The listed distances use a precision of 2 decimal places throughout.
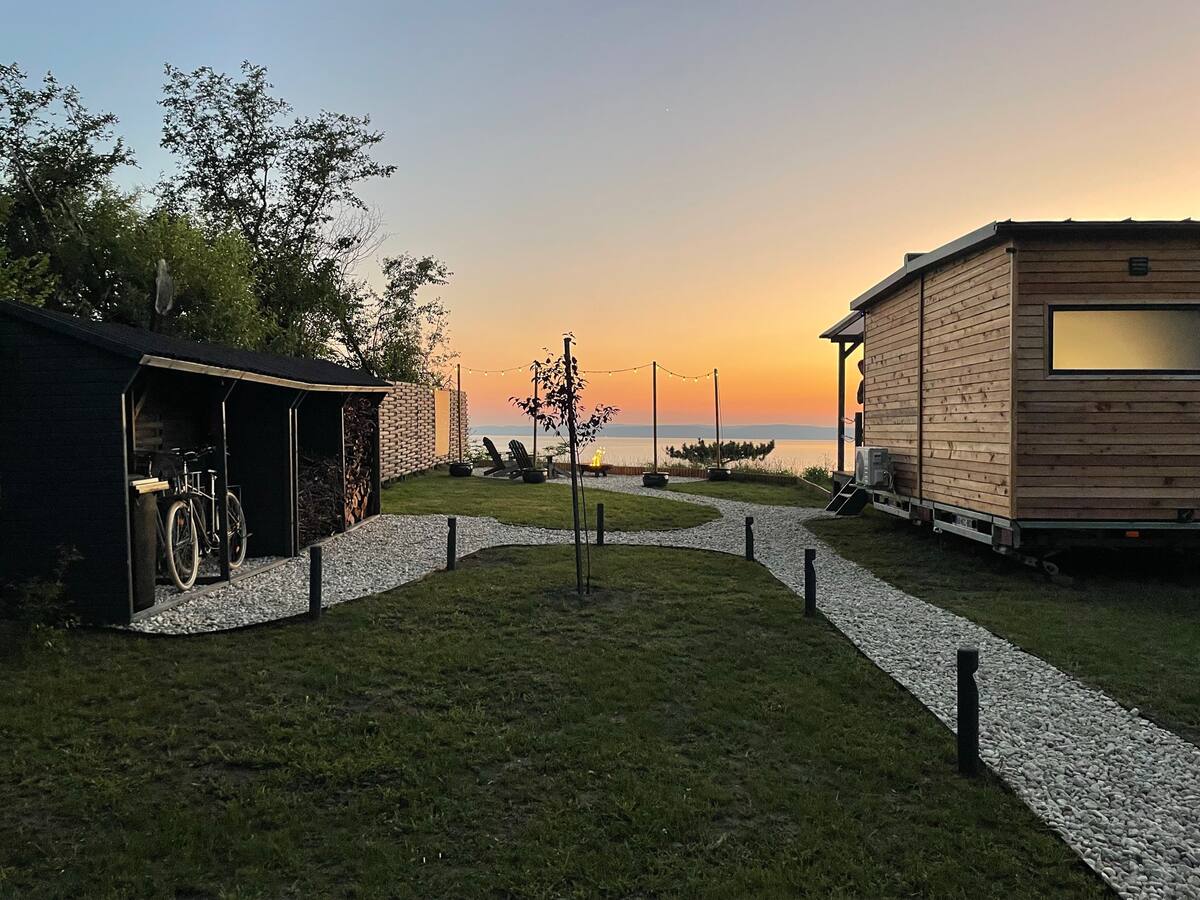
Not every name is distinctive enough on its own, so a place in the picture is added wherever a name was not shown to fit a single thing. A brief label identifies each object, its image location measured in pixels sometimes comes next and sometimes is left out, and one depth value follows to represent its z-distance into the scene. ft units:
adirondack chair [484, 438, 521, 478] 73.92
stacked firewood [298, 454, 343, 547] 36.70
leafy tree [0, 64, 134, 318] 69.31
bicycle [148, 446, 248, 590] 24.06
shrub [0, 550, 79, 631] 19.48
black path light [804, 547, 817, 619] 22.79
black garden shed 20.51
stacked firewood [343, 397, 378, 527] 42.11
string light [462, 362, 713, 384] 80.28
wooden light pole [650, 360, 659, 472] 82.48
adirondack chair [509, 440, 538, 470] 72.59
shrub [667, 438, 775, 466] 88.19
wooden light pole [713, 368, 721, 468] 79.05
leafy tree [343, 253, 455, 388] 92.79
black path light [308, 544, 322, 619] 21.52
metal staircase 45.62
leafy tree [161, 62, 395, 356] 86.58
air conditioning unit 39.93
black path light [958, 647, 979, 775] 12.74
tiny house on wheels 27.89
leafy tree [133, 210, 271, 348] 65.92
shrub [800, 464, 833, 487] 66.74
